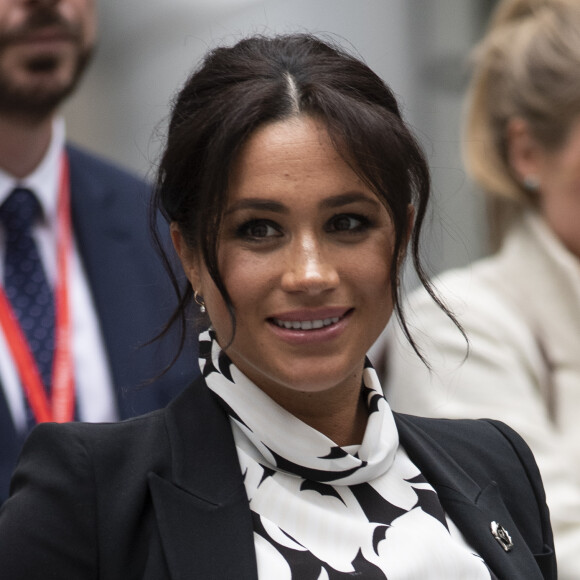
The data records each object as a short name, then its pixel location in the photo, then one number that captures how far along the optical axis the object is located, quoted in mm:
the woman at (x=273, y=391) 4055
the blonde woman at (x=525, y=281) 6242
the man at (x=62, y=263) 6055
